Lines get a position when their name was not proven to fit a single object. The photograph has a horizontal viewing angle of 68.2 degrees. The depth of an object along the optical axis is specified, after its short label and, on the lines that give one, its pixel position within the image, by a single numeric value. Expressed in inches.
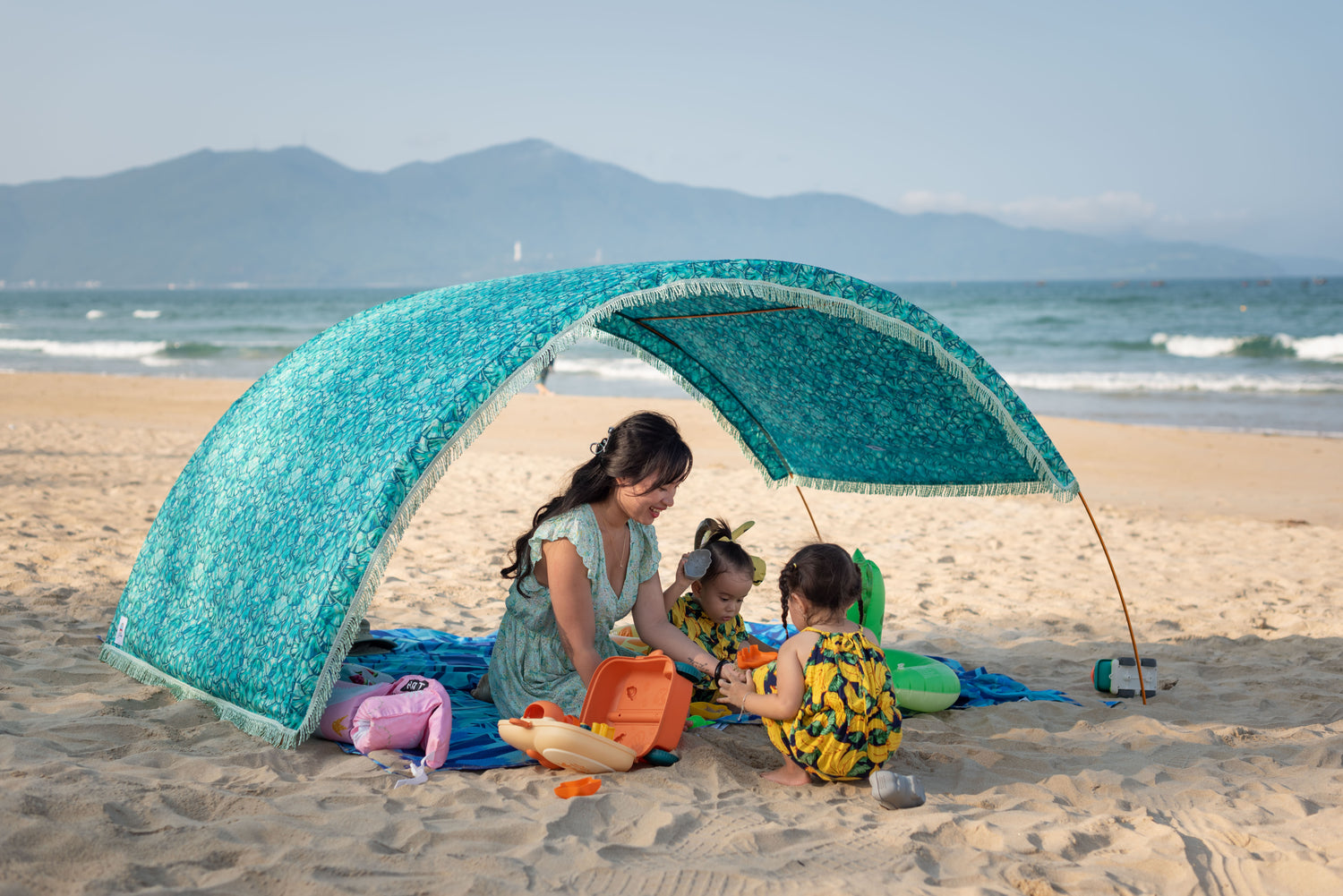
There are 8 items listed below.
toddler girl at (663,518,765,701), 159.2
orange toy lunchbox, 123.8
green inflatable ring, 161.2
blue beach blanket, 131.7
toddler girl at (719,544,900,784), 121.9
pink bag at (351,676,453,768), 126.9
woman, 133.3
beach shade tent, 124.5
